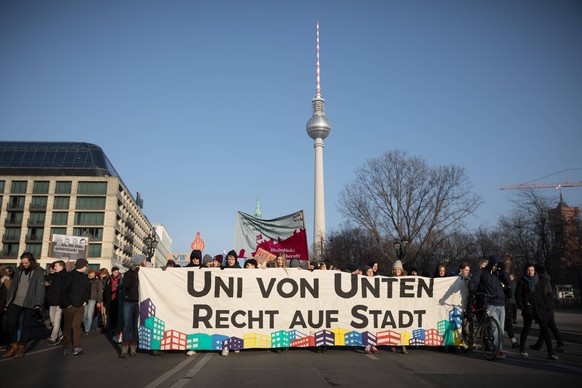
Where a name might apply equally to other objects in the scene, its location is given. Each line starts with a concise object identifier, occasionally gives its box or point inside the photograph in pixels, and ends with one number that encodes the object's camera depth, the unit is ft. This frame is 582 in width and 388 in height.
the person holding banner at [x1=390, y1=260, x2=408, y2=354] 33.45
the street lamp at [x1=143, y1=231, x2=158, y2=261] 90.13
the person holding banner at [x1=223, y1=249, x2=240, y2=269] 33.63
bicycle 26.81
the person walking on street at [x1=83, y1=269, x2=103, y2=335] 43.50
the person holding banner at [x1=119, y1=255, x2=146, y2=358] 27.93
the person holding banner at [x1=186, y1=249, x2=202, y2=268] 32.17
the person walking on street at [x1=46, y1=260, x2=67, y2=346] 30.53
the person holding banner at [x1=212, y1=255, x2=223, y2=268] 35.06
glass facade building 231.09
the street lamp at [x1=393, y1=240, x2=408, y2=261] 76.74
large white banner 29.12
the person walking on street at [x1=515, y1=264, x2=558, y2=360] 29.48
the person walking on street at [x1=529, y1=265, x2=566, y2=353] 30.17
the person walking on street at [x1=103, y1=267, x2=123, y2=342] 41.96
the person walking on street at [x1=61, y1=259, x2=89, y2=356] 29.32
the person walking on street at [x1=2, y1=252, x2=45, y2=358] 28.53
